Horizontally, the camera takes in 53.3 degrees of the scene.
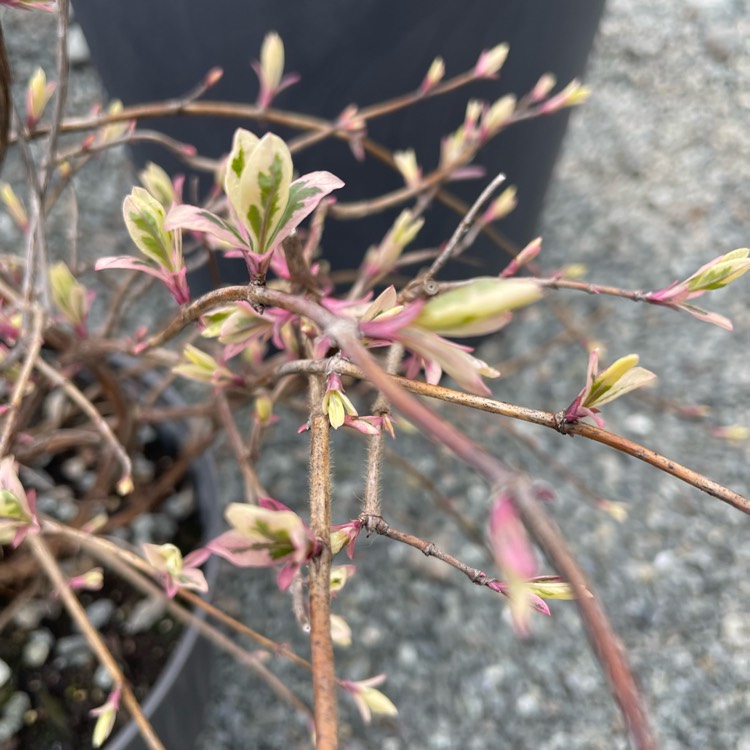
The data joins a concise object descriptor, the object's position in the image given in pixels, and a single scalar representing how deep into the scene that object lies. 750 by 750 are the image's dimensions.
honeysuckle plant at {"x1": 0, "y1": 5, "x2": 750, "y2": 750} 0.21
